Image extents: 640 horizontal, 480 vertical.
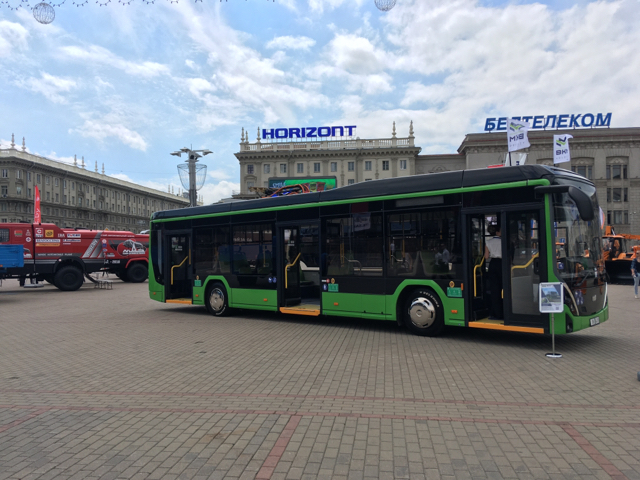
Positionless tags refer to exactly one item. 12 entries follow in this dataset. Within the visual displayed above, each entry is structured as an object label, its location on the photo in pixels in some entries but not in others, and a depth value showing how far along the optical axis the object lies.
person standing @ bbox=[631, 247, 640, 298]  15.93
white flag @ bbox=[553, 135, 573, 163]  21.92
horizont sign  77.94
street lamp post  20.91
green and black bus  7.58
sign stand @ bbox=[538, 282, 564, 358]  7.08
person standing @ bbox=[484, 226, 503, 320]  8.12
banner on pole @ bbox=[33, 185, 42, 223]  32.18
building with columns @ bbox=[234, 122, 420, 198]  78.19
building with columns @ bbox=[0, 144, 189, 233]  76.12
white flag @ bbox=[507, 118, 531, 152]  19.94
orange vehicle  22.36
